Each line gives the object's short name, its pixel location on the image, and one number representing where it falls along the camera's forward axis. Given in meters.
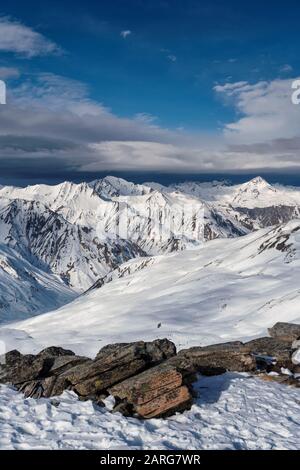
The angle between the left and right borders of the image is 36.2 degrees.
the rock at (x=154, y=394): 18.34
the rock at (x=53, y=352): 29.27
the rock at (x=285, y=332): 33.32
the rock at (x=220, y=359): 24.69
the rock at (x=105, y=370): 20.53
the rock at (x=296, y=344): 29.28
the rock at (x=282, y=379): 23.55
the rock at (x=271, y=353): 26.41
